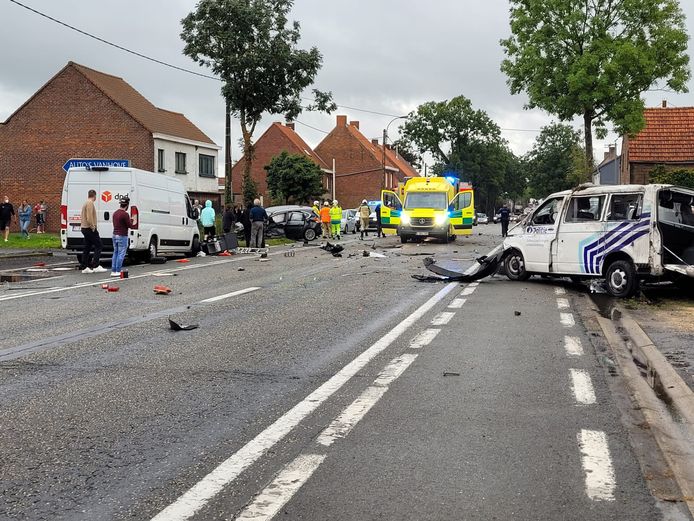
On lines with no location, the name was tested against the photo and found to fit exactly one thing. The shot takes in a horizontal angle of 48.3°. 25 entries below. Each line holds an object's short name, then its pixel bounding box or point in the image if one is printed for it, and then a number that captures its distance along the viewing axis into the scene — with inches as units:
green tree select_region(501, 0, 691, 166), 1275.8
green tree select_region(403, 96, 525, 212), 3732.8
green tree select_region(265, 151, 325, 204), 2384.4
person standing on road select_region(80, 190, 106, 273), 678.5
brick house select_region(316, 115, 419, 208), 3307.1
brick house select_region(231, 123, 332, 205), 2974.9
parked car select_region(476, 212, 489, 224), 3579.2
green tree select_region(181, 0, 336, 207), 1412.4
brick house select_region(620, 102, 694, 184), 1545.3
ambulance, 1250.0
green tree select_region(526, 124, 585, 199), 4313.5
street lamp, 2443.4
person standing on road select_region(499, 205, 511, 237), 1307.8
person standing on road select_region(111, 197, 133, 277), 655.1
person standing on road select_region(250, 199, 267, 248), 1051.3
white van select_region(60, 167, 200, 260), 768.9
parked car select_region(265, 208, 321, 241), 1381.6
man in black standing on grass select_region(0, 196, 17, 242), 1192.0
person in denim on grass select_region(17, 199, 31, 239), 1359.5
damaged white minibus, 478.9
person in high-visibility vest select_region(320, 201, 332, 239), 1429.6
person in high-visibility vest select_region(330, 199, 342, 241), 1407.5
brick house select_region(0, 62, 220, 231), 1881.2
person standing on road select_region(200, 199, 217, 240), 1058.7
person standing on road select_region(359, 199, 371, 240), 1517.0
